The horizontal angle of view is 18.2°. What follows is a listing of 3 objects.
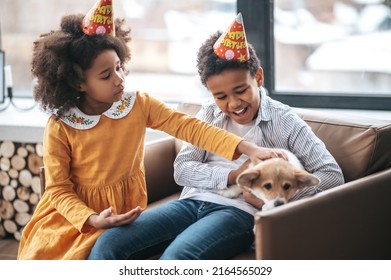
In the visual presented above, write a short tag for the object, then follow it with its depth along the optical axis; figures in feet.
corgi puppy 11.37
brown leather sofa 11.03
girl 11.93
